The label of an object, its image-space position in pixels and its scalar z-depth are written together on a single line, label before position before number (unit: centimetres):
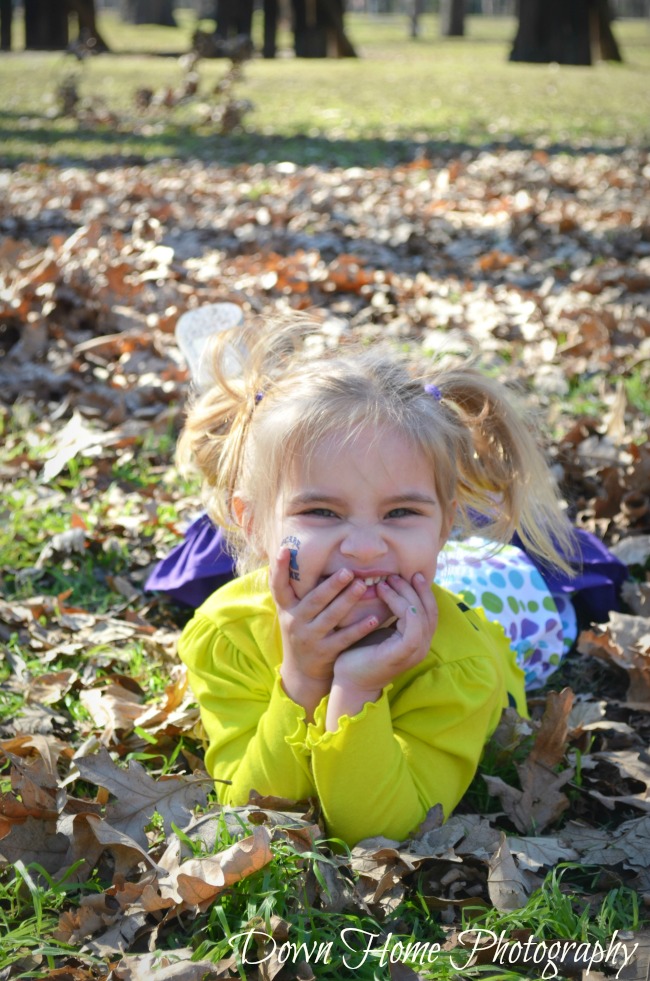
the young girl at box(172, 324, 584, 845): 222
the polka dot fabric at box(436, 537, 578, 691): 317
